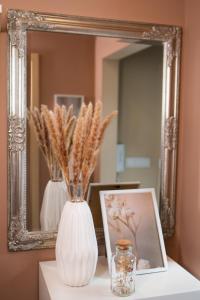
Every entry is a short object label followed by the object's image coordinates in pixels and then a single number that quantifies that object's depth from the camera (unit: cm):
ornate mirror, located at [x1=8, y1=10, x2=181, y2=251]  152
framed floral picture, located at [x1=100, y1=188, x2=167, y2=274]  158
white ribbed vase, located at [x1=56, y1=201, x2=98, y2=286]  138
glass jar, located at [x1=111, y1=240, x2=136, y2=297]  136
